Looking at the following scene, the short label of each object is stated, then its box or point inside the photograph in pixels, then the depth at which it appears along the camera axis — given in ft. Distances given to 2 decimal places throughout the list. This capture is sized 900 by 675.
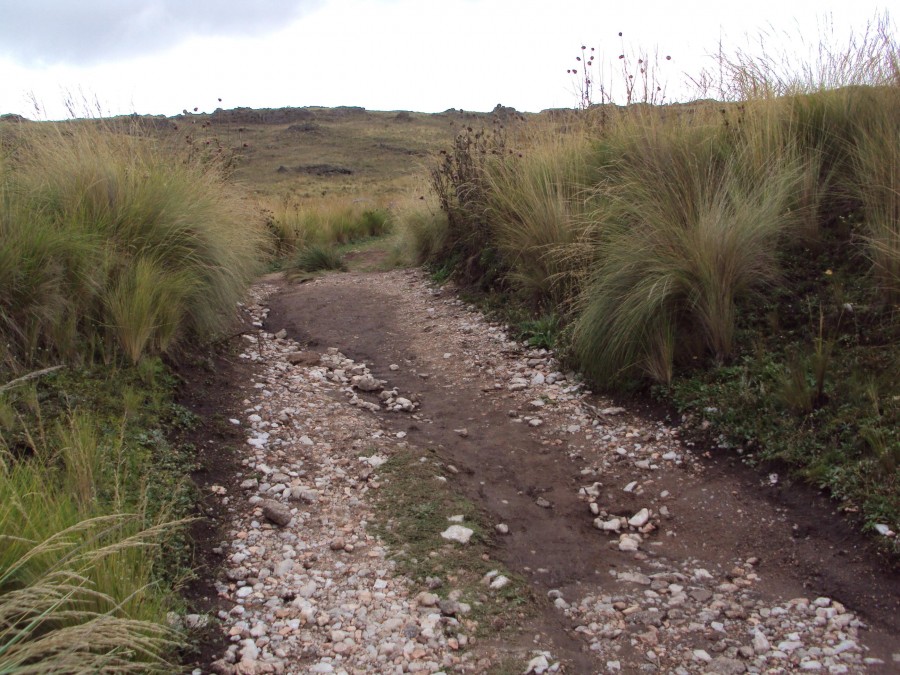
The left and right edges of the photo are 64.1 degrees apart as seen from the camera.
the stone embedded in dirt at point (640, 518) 10.93
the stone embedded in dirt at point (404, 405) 15.58
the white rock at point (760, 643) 7.96
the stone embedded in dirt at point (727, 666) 7.67
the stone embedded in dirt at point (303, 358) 18.60
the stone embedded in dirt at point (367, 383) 16.77
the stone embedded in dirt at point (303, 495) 11.47
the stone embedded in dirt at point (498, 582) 9.27
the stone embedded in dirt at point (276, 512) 10.78
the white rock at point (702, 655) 7.90
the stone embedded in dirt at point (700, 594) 9.05
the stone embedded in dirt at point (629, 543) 10.34
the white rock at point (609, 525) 10.90
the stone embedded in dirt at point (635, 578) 9.50
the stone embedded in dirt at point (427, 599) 8.86
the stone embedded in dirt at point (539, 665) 7.72
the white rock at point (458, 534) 10.31
